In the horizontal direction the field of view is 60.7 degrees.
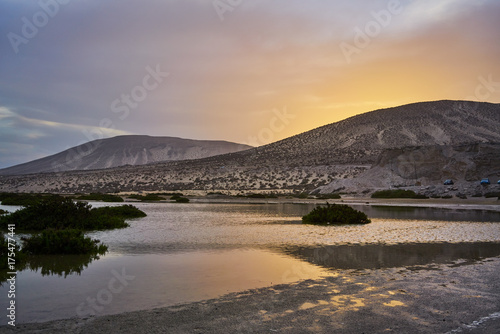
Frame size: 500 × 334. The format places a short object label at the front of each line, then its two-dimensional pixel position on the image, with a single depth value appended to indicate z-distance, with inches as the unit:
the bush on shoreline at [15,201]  1413.6
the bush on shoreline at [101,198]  1697.1
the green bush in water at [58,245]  469.7
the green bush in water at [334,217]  815.7
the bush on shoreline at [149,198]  1797.5
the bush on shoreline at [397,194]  1680.6
